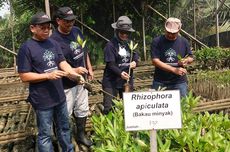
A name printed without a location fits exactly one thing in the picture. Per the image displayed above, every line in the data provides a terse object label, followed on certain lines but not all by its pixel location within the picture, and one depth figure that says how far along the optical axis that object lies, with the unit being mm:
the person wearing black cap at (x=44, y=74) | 3439
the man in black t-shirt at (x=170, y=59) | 4344
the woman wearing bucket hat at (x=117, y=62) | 4195
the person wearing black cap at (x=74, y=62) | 3947
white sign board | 2496
